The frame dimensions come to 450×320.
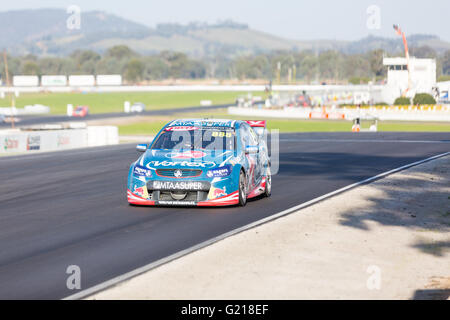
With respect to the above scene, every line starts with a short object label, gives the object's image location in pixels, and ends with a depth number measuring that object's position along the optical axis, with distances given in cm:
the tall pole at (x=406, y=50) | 7238
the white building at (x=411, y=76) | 9175
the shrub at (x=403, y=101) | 7988
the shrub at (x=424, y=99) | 7856
